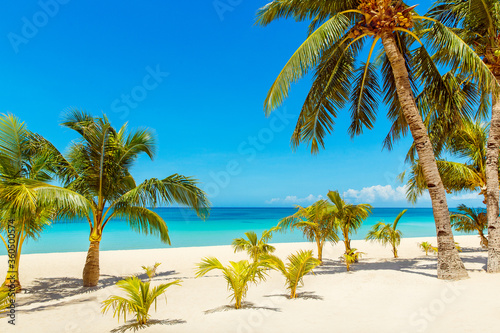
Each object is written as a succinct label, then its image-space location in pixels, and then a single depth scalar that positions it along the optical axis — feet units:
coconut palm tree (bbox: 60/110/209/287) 26.71
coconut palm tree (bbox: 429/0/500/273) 23.32
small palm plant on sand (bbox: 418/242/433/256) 38.87
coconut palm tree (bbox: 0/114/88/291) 18.86
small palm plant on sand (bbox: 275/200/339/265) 30.42
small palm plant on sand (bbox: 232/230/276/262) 32.24
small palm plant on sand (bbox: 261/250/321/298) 18.22
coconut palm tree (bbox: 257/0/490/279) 21.74
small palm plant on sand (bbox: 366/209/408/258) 35.98
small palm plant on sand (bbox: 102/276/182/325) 14.33
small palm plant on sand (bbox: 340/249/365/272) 26.71
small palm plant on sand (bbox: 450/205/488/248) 37.38
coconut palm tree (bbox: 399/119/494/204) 34.41
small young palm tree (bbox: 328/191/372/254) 30.09
